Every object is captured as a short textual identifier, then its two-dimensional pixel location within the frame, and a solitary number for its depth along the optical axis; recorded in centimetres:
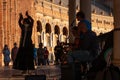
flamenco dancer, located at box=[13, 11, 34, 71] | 1019
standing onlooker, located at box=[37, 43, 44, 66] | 1748
